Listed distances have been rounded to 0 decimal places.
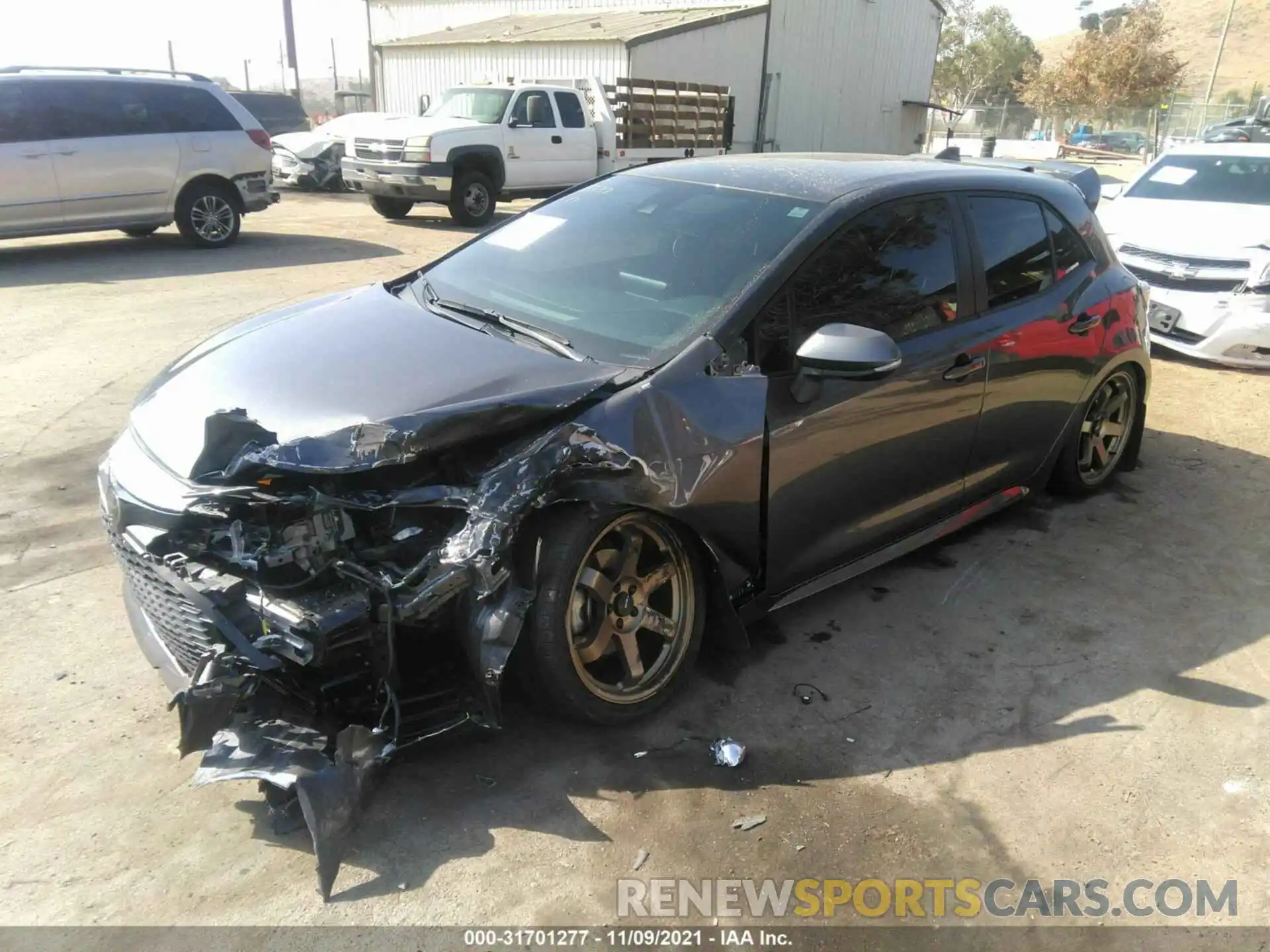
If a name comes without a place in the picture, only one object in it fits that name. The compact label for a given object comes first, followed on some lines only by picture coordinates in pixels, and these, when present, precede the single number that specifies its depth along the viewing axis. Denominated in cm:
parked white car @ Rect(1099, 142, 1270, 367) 750
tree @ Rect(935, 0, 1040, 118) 5741
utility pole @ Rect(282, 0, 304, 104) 2873
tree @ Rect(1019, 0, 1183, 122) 3797
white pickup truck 1361
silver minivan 981
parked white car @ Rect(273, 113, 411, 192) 1802
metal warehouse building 2144
